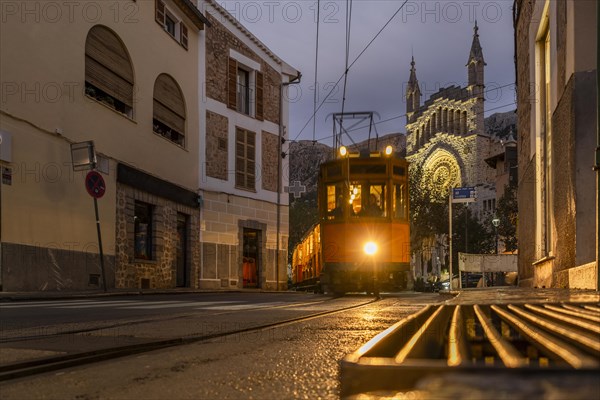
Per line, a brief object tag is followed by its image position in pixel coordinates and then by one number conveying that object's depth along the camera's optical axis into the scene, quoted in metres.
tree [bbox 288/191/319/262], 50.17
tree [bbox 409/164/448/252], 47.81
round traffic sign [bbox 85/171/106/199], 13.30
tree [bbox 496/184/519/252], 42.45
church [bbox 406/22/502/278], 71.38
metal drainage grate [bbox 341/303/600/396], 1.00
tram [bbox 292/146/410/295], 14.70
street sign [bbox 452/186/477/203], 18.91
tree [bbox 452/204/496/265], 55.30
